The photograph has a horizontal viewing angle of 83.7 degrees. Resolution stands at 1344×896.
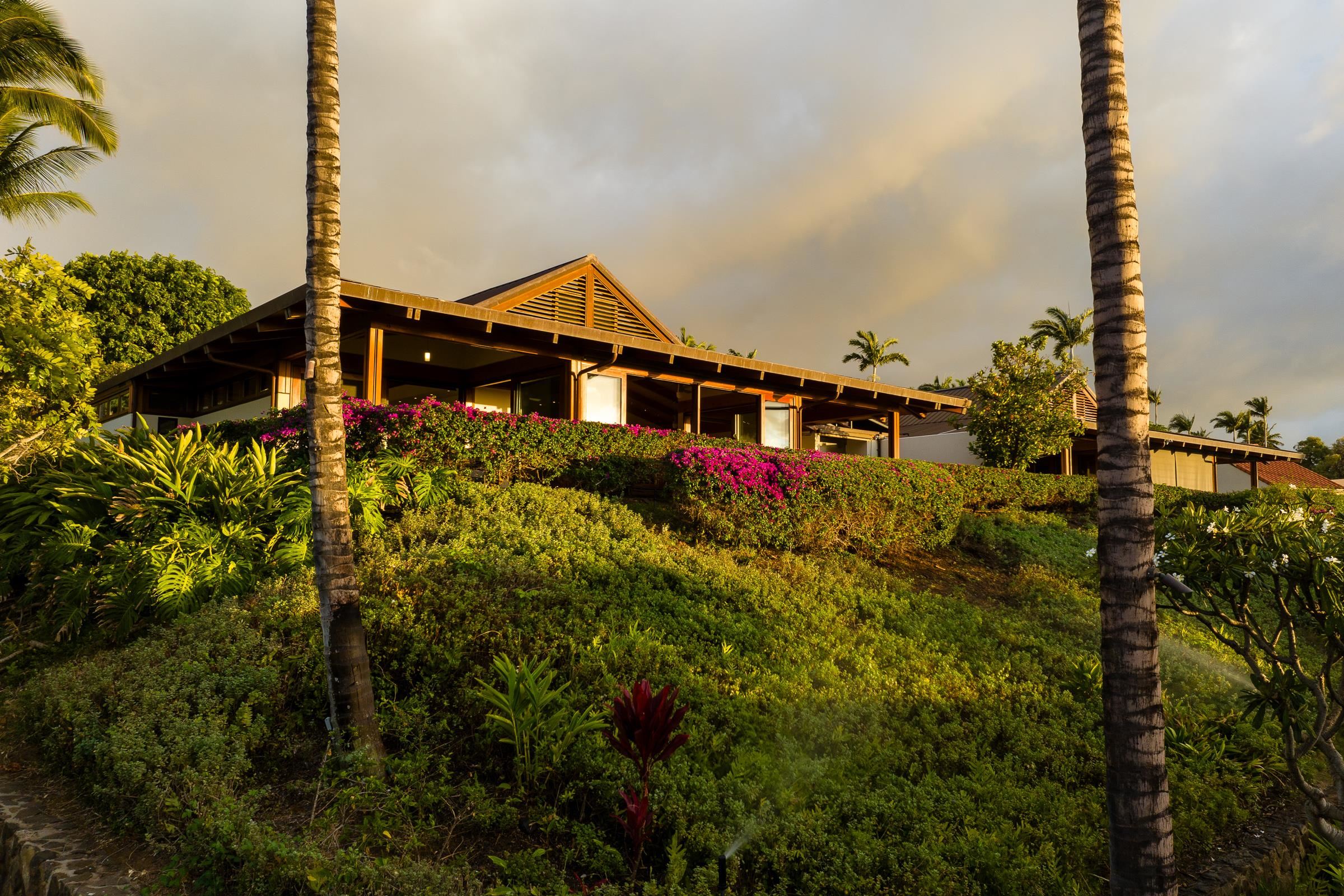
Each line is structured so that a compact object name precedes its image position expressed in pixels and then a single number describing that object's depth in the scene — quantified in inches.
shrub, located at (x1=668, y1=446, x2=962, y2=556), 419.5
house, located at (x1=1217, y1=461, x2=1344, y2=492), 1647.4
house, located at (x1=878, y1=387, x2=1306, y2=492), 1219.9
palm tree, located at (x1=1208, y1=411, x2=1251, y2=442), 2745.3
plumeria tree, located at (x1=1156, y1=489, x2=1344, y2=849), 186.1
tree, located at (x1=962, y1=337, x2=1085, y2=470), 909.2
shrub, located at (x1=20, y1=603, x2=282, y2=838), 178.5
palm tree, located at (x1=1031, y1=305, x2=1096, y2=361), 1664.6
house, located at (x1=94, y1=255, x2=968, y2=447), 512.7
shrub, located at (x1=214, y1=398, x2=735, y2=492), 403.5
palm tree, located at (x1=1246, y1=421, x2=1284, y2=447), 2778.1
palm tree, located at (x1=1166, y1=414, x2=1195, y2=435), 2677.2
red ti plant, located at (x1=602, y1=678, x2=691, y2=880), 164.4
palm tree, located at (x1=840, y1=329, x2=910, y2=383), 2003.0
